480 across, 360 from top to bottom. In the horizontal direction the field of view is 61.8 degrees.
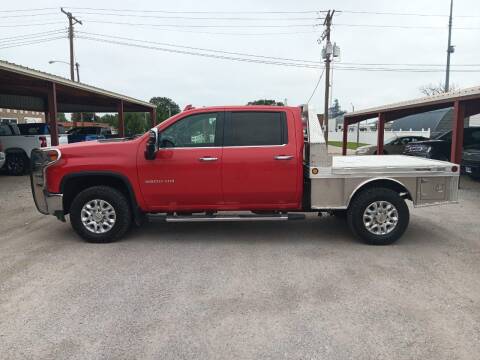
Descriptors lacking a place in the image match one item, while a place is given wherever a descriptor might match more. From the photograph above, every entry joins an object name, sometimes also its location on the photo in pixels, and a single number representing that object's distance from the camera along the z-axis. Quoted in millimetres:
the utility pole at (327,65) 28281
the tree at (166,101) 102888
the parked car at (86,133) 18281
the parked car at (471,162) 12336
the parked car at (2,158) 12119
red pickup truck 5648
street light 44288
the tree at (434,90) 59531
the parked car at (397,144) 18875
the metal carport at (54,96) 12555
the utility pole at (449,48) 27156
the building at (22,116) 50366
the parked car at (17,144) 14195
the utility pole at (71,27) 29962
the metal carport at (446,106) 11320
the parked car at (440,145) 14242
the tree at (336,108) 107881
